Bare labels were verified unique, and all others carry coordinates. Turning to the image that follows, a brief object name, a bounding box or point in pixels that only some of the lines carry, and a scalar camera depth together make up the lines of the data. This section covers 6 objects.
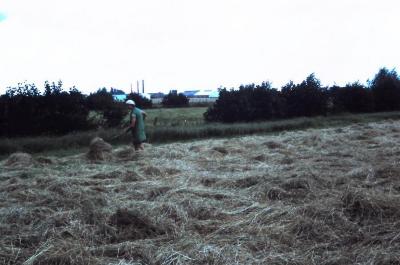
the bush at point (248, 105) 23.91
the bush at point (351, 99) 28.50
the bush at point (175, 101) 40.56
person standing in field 11.35
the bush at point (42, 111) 16.73
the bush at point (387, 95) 30.86
